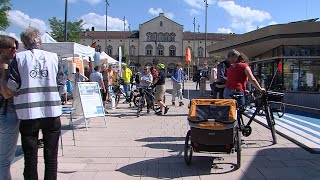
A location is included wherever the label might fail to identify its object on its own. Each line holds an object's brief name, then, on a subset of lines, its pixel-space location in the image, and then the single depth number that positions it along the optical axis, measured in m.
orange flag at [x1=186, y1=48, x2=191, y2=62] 15.33
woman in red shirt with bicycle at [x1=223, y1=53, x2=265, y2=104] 5.12
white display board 6.74
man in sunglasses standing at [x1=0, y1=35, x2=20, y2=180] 2.92
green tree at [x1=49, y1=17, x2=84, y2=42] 37.58
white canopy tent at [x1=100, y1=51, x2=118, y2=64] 17.27
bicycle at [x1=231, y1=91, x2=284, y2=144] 5.29
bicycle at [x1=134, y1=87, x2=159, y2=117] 9.32
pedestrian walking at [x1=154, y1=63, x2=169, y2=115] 9.22
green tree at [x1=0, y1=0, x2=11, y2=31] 31.13
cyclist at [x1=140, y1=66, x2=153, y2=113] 9.38
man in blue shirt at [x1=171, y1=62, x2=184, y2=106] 11.81
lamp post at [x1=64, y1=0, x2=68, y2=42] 14.31
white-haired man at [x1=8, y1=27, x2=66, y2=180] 2.75
